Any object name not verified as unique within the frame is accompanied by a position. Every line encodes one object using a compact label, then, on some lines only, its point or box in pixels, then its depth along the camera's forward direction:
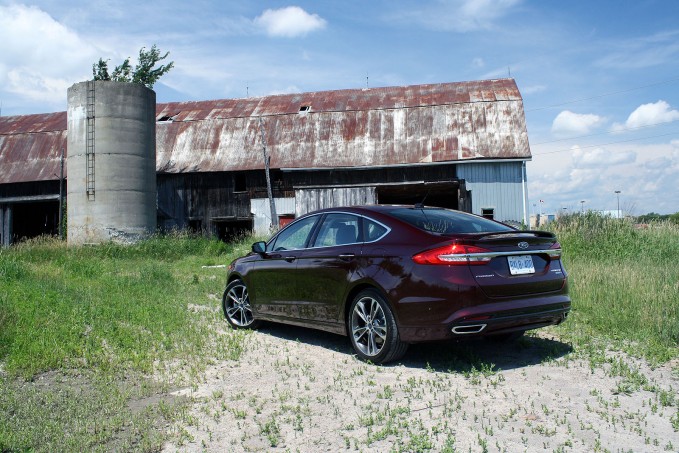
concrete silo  23.58
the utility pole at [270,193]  28.95
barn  27.06
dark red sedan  5.33
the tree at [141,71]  38.56
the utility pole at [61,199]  29.15
